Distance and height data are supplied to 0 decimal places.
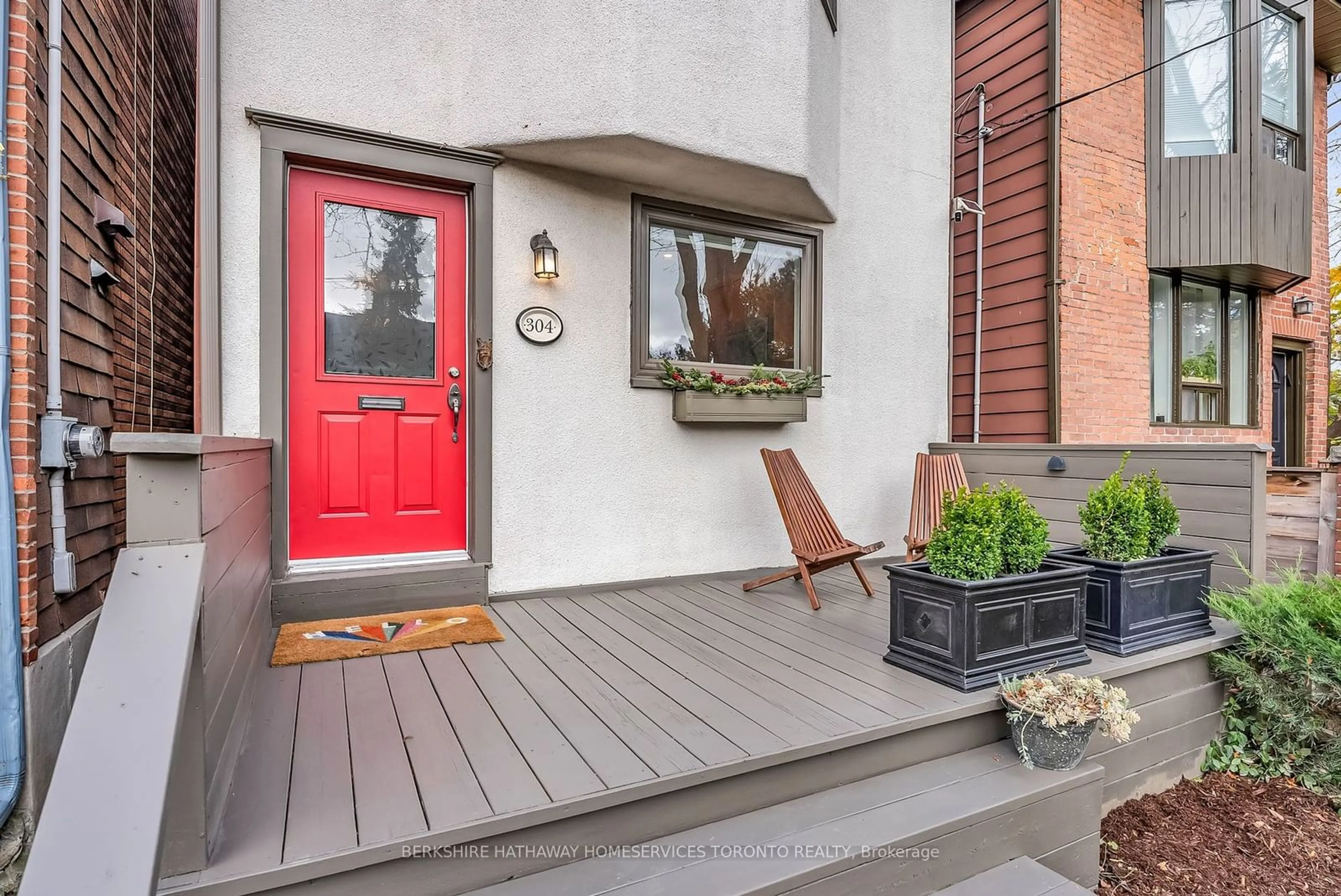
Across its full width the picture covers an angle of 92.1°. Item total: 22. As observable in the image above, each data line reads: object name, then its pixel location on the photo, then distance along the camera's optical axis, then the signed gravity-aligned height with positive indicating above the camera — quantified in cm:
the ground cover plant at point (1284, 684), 252 -96
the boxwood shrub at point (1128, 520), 268 -31
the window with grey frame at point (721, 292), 362 +92
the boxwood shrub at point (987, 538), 222 -32
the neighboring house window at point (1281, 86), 560 +319
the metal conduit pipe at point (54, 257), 170 +50
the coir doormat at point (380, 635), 245 -78
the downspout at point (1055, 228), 459 +157
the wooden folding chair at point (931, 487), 380 -24
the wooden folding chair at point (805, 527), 326 -43
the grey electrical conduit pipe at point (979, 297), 510 +119
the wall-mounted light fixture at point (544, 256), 316 +93
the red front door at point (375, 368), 295 +36
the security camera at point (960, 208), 465 +173
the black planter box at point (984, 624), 216 -63
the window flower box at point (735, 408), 353 +21
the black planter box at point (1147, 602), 258 -64
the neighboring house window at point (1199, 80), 519 +298
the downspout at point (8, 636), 146 -44
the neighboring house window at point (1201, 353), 533 +81
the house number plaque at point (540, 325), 323 +60
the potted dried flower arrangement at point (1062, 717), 191 -81
